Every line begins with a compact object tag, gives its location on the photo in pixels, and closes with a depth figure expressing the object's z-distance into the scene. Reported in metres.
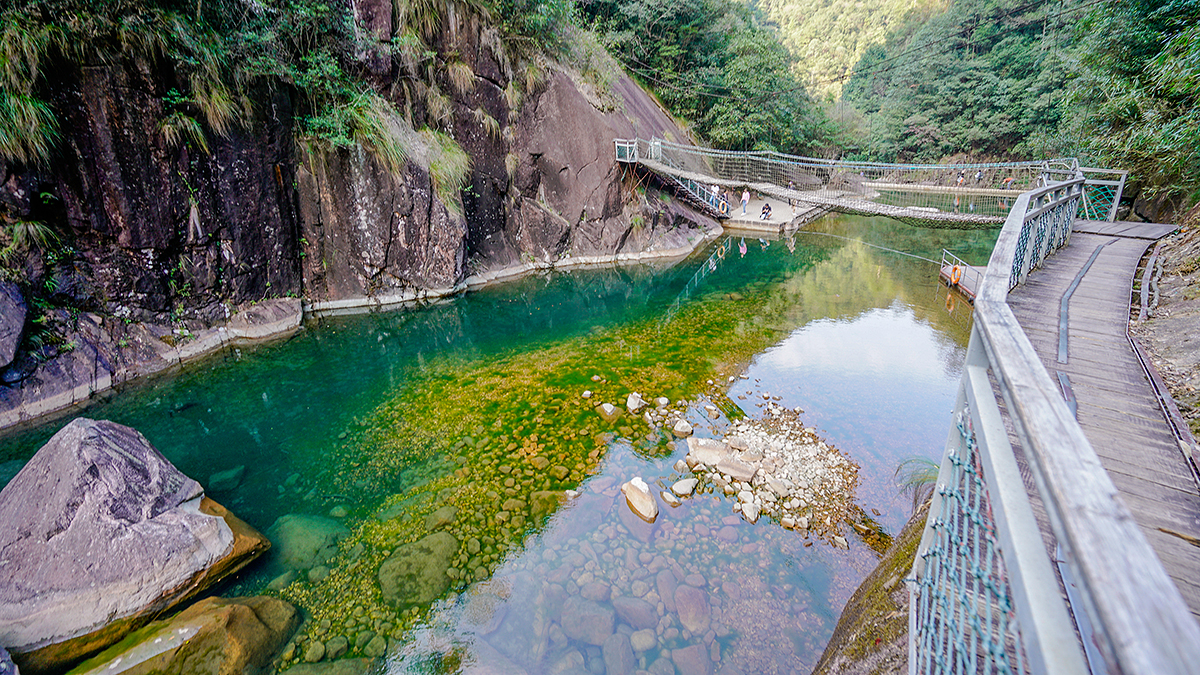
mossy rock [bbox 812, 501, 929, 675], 2.03
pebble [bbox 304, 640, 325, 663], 3.50
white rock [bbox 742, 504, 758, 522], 4.74
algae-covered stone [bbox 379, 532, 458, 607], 4.02
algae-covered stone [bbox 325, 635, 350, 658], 3.54
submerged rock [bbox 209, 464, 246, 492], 5.20
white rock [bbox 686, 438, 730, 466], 5.53
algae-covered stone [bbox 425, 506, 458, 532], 4.72
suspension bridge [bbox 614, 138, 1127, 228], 10.78
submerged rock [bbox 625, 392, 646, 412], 6.71
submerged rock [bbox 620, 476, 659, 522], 4.80
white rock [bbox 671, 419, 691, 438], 6.15
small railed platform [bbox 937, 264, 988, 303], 11.10
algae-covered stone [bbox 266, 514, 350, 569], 4.31
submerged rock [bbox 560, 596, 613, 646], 3.71
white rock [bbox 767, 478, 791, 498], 5.01
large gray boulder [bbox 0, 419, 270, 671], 3.42
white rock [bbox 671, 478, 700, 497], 5.08
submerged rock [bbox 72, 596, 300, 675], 3.20
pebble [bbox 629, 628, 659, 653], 3.61
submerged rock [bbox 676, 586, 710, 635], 3.75
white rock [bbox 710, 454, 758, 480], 5.25
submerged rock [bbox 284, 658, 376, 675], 3.39
